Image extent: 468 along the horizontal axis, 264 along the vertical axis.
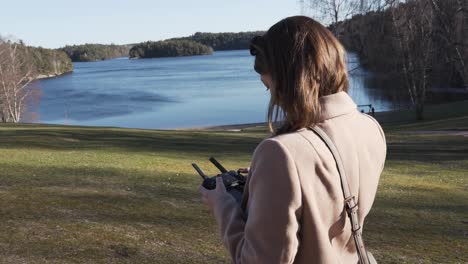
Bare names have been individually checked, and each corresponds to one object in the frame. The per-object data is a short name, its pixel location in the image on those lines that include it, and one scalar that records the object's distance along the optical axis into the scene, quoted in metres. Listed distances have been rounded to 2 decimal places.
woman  1.56
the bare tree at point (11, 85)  48.06
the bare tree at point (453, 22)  17.36
